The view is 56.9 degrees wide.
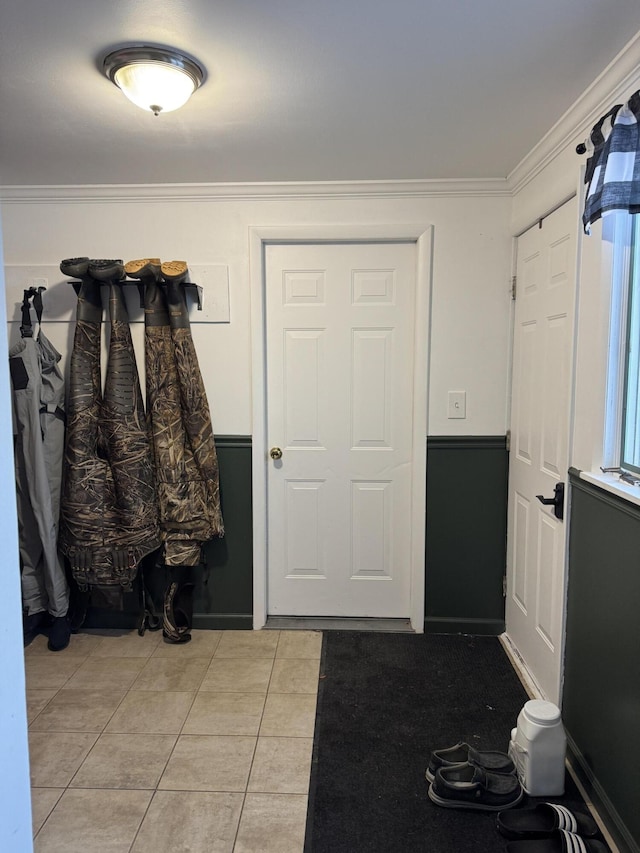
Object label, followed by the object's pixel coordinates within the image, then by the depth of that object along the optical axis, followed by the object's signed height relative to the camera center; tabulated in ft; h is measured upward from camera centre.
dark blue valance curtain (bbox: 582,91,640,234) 4.95 +1.85
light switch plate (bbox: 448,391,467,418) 9.54 -0.32
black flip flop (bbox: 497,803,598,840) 5.50 -4.19
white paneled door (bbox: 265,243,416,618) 9.66 -0.76
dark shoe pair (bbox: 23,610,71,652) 9.31 -4.03
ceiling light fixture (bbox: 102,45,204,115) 5.29 +2.84
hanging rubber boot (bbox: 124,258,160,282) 8.93 +1.68
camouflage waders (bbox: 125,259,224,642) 9.26 -0.75
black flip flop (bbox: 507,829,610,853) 5.21 -4.14
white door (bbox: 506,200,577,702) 7.16 -0.75
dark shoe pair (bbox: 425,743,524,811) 5.99 -4.13
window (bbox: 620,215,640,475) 5.73 +0.15
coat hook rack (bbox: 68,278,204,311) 9.28 +1.50
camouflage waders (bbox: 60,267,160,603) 9.07 -1.39
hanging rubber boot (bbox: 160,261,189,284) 9.07 +1.68
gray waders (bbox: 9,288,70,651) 8.79 -1.34
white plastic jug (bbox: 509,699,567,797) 6.07 -3.79
